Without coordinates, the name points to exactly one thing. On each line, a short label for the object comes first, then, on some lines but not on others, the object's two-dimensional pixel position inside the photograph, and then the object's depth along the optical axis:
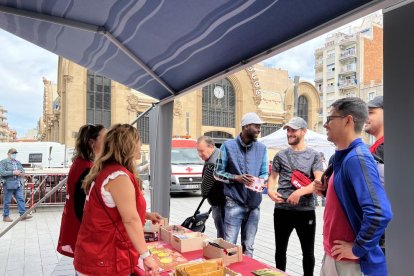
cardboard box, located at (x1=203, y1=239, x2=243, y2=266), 2.22
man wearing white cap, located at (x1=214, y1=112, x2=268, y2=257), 3.47
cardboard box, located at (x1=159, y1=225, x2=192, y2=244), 2.82
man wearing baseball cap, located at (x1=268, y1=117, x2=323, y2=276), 3.22
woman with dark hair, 2.59
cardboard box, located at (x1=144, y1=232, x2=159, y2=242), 2.92
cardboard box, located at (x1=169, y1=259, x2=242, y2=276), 1.84
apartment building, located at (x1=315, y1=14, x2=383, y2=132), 63.94
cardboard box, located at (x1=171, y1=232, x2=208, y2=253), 2.56
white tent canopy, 10.74
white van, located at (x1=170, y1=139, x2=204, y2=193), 12.88
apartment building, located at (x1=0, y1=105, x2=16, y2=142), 97.45
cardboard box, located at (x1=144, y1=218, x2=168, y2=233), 2.98
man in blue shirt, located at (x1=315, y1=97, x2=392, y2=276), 1.58
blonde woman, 1.84
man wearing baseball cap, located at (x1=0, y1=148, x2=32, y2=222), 8.27
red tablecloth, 2.12
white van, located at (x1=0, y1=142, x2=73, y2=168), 14.58
